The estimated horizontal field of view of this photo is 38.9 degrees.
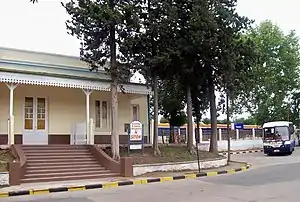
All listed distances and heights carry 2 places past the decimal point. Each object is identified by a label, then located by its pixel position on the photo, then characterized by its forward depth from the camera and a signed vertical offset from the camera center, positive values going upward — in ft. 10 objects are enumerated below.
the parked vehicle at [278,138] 107.76 -2.62
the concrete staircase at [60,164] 54.08 -4.61
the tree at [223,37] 70.18 +15.21
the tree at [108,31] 59.93 +14.70
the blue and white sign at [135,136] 65.04 -0.98
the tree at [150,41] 64.90 +13.66
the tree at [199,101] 86.08 +5.91
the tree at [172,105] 94.27 +5.80
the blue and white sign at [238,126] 130.62 +0.74
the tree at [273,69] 138.41 +19.39
